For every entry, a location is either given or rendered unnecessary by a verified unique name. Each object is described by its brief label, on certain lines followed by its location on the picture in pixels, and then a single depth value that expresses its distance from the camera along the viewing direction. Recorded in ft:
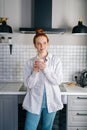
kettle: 8.97
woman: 6.49
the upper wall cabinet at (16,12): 9.59
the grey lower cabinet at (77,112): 7.93
